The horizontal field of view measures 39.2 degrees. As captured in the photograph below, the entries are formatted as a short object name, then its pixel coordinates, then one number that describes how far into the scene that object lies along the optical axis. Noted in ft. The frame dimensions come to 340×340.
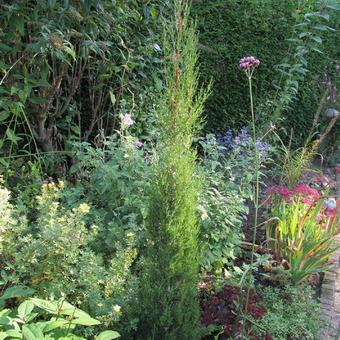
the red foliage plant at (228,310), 8.51
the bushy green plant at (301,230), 10.59
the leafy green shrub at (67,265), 6.96
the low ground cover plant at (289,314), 8.95
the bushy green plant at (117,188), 9.34
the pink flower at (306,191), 12.22
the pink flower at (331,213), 12.15
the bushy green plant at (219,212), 9.64
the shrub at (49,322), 5.20
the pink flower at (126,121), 10.60
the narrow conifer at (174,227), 6.83
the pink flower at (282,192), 11.78
